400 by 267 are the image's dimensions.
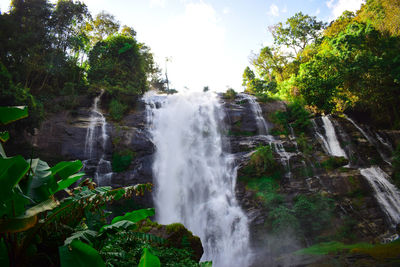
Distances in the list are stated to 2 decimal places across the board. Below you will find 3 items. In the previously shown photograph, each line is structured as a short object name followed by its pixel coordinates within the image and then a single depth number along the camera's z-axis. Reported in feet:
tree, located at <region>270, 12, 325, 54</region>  87.61
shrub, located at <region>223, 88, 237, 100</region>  65.00
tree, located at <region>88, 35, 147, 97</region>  67.72
